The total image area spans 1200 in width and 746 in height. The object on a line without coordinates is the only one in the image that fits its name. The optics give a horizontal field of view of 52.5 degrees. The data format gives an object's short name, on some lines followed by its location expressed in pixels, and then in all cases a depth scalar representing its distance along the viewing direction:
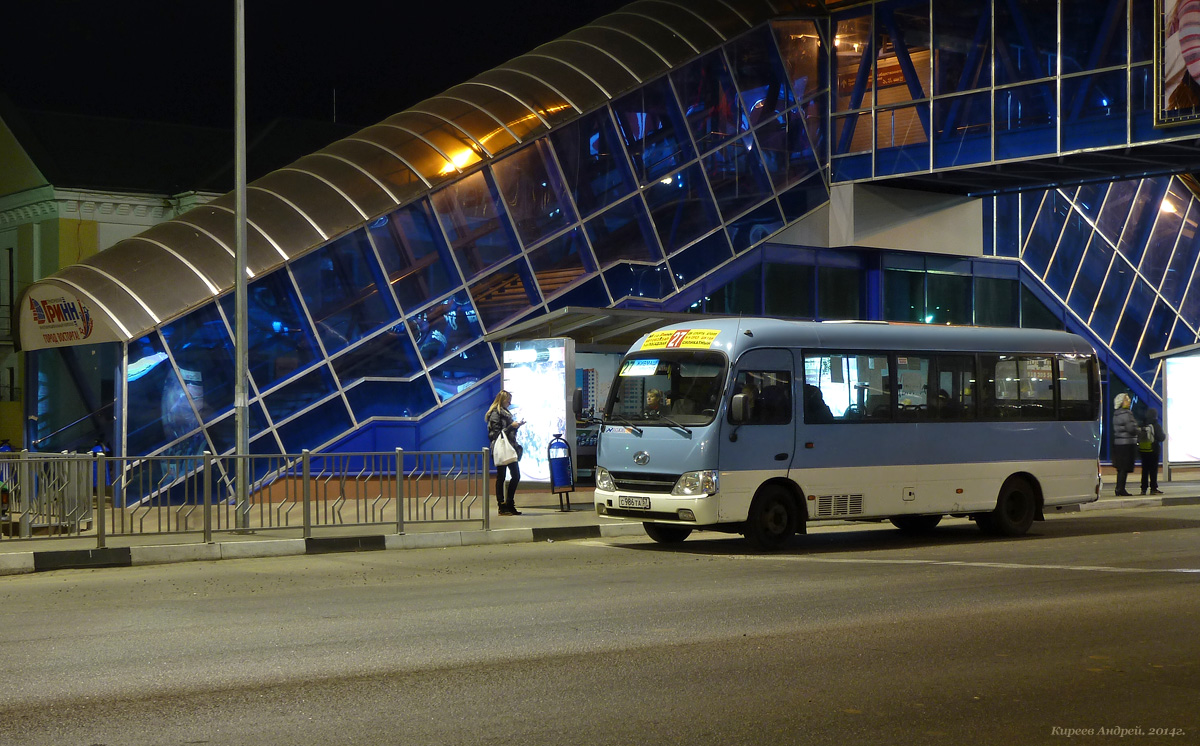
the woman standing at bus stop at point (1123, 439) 23.80
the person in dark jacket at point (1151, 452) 23.86
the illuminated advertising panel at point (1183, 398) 26.56
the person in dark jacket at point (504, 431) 18.78
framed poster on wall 24.70
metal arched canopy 22.48
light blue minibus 14.62
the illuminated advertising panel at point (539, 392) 21.39
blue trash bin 19.83
